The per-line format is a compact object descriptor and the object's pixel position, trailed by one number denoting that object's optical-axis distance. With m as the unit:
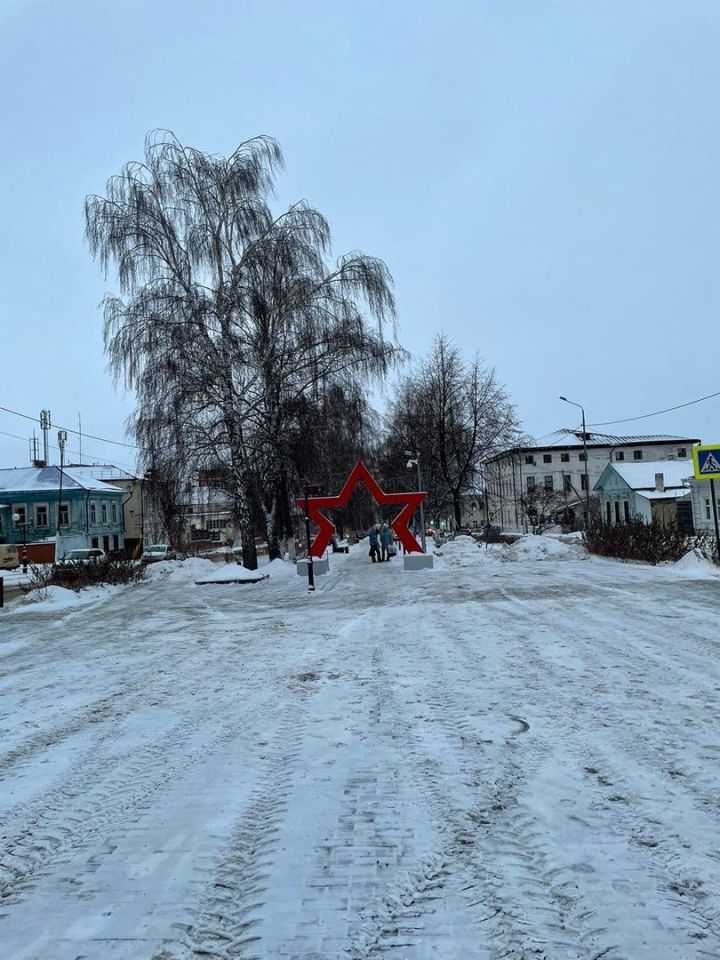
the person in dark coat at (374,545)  28.10
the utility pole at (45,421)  51.66
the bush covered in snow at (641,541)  18.64
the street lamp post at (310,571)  16.25
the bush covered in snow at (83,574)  18.28
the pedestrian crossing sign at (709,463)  15.30
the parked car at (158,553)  43.00
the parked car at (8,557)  42.19
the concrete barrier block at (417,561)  22.23
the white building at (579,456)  87.38
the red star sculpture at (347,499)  20.81
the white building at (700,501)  37.69
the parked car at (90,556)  20.00
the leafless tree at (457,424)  40.56
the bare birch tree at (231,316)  21.54
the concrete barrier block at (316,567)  21.38
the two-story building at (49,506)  53.12
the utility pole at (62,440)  48.66
